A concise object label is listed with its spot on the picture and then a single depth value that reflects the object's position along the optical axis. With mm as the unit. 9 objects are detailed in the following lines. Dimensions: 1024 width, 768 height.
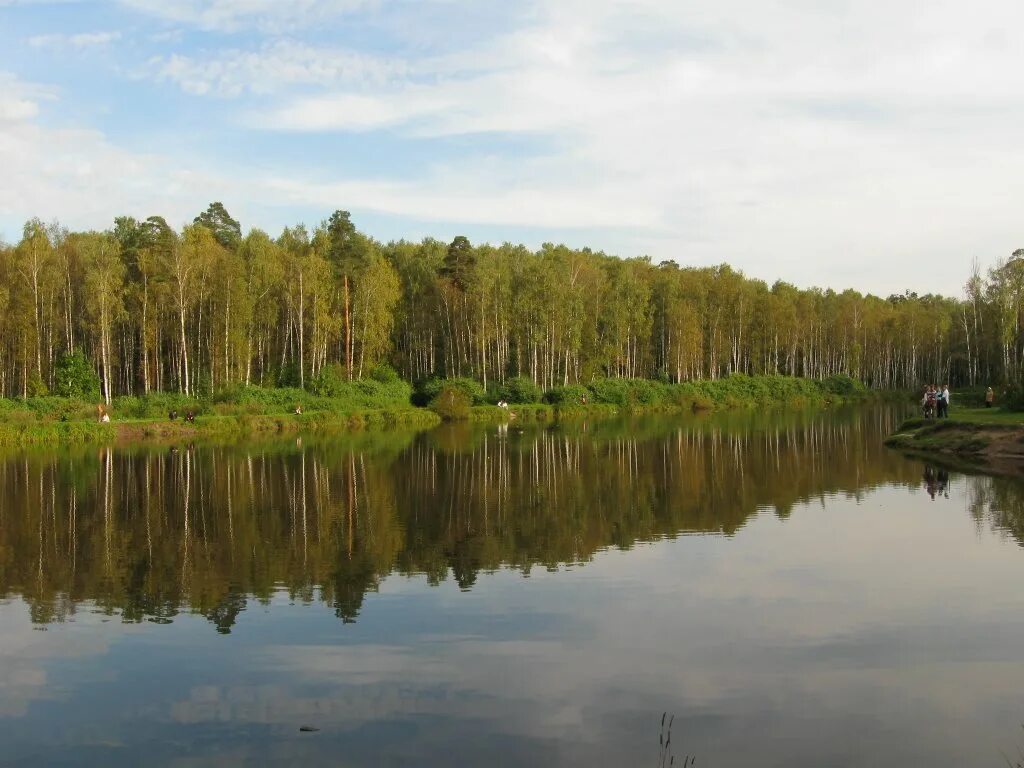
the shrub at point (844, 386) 97438
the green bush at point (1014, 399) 39438
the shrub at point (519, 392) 73375
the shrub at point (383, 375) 73000
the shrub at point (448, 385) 70688
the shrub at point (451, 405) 68125
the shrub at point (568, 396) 75062
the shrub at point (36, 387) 55812
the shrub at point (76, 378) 54469
